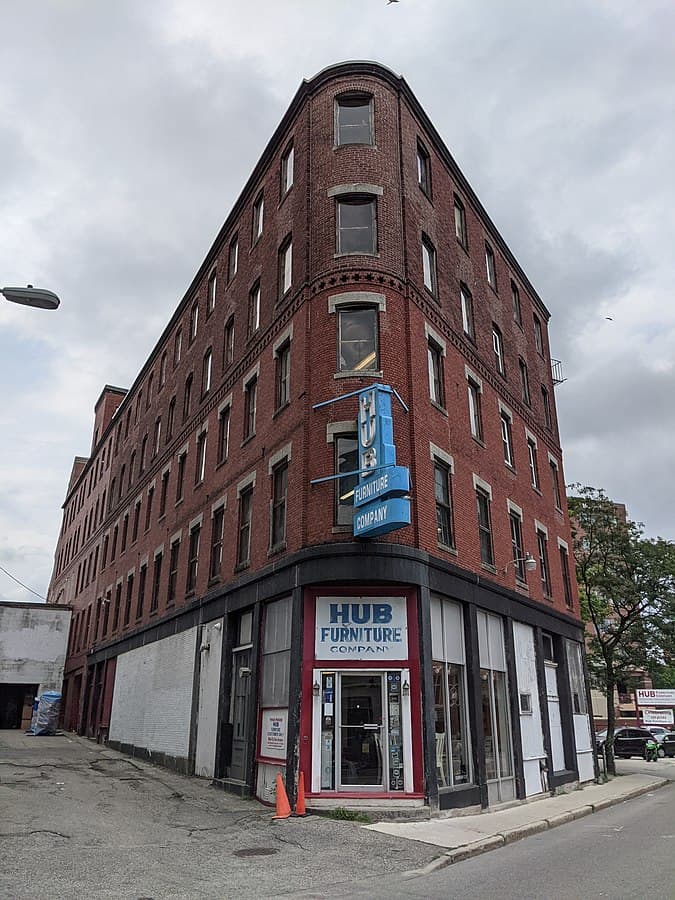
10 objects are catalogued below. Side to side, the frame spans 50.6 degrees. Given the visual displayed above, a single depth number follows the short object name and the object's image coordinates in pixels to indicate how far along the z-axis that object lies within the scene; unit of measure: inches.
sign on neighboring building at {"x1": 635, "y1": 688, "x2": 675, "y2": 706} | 2618.1
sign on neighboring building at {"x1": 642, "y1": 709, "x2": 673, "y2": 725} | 2691.9
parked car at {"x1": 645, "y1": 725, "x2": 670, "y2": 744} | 1738.7
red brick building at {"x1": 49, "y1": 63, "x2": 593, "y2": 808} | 569.6
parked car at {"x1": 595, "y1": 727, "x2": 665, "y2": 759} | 1584.6
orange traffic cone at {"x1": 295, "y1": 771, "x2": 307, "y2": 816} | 515.8
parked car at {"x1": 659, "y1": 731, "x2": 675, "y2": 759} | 1699.1
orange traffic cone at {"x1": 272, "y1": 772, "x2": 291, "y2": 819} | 509.7
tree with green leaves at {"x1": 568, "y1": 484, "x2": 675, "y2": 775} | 1224.8
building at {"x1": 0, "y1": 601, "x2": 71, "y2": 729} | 1612.9
